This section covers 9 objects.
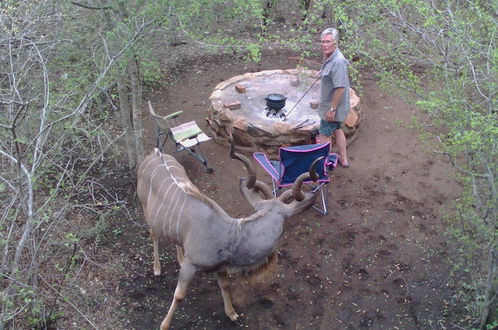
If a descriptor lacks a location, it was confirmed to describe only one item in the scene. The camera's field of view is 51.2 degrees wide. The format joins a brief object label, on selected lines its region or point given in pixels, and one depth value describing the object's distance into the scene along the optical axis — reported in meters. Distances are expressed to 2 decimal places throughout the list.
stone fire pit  6.87
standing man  5.86
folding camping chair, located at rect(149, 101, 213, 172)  6.54
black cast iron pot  7.04
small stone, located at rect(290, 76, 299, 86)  8.09
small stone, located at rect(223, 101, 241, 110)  7.28
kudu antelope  4.22
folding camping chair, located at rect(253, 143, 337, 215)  5.60
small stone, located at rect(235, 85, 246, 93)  7.82
